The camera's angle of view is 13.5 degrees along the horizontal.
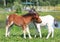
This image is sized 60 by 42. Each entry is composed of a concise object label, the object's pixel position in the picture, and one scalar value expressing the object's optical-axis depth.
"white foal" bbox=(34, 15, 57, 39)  12.94
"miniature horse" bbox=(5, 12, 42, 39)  12.55
